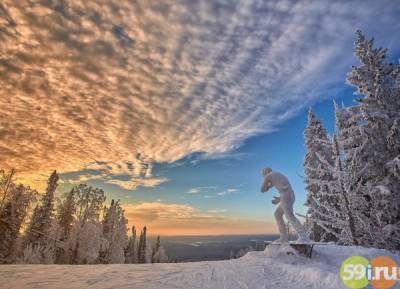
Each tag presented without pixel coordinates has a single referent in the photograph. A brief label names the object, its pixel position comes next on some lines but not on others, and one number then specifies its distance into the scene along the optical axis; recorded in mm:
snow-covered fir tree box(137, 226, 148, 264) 69688
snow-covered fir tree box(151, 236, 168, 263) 79500
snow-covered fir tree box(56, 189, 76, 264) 38531
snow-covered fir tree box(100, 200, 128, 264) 45669
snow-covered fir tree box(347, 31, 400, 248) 12828
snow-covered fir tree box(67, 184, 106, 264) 37969
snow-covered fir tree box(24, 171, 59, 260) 32312
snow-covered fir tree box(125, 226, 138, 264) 63612
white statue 10430
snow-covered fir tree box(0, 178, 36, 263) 28328
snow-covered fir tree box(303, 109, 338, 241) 23758
